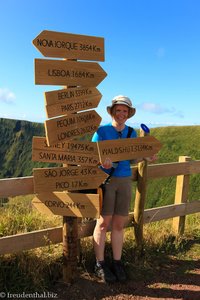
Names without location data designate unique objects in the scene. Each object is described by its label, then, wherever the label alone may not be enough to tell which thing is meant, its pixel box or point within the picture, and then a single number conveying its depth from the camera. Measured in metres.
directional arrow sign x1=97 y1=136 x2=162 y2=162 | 2.85
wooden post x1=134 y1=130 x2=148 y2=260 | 3.65
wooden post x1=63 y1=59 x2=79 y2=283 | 2.96
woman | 2.98
